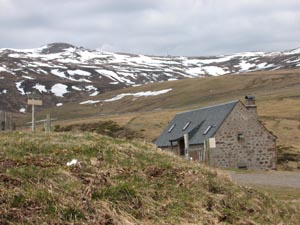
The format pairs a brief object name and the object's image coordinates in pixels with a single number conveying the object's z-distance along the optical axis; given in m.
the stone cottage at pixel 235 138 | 52.75
